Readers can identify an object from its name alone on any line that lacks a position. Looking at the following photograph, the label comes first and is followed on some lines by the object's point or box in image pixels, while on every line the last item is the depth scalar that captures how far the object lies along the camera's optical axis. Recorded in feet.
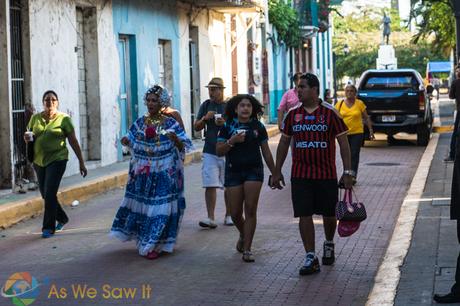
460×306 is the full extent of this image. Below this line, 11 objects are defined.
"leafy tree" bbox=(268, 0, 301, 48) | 117.91
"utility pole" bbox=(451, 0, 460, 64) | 49.54
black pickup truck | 77.30
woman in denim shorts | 30.37
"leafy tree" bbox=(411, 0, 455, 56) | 110.93
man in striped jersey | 28.27
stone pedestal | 190.89
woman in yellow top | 49.62
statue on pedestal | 222.48
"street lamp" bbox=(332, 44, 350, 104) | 191.93
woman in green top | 36.88
